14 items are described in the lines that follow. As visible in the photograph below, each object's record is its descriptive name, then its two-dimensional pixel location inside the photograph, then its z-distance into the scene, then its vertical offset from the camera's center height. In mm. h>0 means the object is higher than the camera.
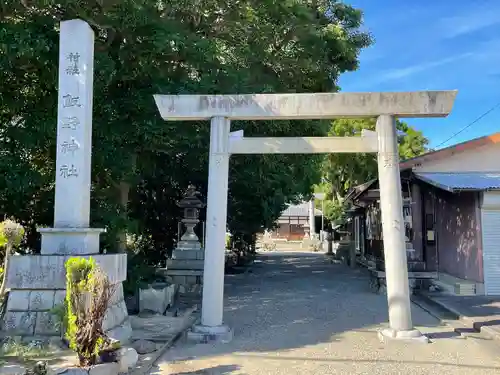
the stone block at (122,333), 7761 -1672
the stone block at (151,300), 11180 -1593
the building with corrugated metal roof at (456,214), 13016 +486
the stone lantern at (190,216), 15867 +441
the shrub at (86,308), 5930 -967
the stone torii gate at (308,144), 8453 +1555
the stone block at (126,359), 6217 -1659
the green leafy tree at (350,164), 29312 +4096
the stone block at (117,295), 8196 -1140
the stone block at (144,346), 7598 -1821
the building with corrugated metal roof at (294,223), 61416 +892
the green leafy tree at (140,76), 9719 +3290
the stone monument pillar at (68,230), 7629 -18
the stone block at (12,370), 5408 -1562
